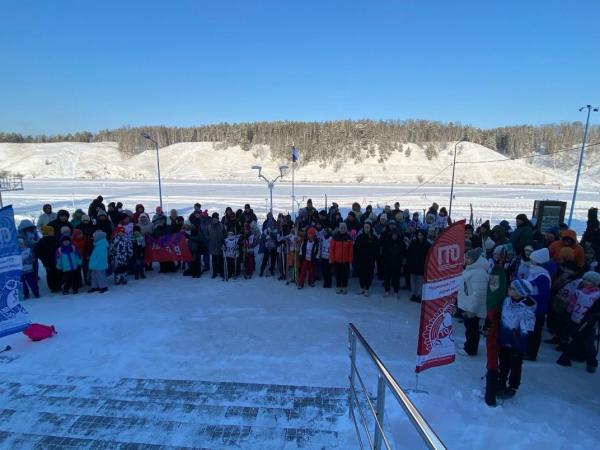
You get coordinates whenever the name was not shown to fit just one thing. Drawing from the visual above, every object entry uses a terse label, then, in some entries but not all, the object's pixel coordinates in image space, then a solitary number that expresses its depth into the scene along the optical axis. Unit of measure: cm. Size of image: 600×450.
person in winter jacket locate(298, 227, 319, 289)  850
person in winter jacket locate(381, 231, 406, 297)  783
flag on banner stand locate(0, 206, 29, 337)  555
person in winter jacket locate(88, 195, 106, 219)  1067
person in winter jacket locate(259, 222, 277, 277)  933
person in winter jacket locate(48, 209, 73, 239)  882
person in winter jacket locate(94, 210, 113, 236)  912
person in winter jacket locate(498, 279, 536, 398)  418
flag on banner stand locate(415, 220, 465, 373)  414
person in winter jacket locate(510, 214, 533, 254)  802
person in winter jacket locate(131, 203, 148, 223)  1070
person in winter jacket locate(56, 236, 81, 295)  792
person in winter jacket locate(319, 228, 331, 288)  848
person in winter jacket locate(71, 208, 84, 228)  959
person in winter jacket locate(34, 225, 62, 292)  795
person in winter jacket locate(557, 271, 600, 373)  515
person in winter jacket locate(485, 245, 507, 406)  429
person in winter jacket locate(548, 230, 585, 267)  619
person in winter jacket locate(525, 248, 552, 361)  530
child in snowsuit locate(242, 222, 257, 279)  929
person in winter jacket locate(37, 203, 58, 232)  948
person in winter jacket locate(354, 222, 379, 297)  802
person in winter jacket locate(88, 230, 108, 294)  810
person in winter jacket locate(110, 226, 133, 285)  870
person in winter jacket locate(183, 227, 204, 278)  937
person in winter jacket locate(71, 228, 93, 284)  833
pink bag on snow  590
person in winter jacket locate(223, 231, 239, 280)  902
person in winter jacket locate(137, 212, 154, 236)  966
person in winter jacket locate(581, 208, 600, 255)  848
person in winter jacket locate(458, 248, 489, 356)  537
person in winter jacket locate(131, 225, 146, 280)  917
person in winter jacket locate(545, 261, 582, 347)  566
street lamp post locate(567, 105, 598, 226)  1753
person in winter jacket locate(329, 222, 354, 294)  814
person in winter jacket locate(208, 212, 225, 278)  910
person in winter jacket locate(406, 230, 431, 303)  747
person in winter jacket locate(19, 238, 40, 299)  786
